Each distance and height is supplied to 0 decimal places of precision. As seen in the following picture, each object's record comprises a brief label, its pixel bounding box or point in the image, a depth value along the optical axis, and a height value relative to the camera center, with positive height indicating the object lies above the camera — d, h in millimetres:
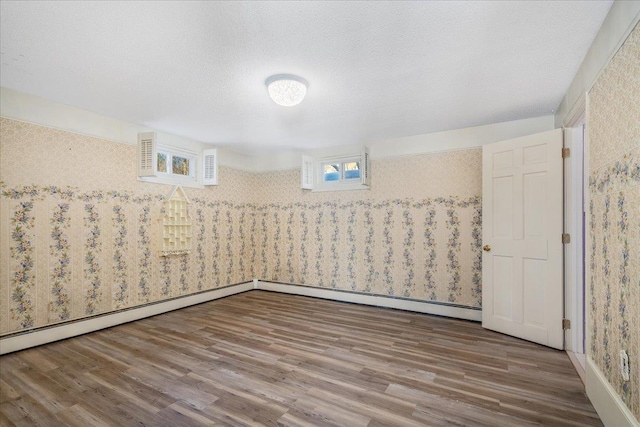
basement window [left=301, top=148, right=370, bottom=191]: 4945 +691
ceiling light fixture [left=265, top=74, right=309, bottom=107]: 2586 +1084
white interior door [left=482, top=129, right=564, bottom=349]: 2992 -245
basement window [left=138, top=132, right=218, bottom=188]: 3895 +714
